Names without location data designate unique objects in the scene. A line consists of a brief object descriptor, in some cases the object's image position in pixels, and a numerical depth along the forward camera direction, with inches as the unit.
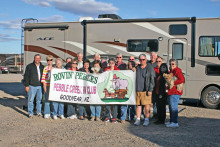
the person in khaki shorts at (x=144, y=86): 270.5
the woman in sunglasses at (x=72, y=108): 301.1
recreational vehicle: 370.0
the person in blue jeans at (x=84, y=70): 298.5
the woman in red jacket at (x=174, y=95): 260.1
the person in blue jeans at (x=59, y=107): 299.7
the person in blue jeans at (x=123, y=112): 285.3
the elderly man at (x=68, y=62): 325.1
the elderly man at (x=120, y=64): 308.4
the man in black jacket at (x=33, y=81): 304.1
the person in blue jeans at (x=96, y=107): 294.8
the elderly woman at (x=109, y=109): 286.9
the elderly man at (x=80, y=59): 333.0
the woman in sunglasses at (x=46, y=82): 302.2
